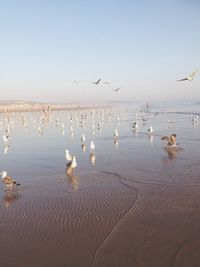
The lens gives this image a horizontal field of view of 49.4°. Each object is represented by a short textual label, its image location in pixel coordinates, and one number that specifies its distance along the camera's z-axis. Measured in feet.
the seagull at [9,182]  26.45
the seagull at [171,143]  42.15
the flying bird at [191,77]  32.21
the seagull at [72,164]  32.19
